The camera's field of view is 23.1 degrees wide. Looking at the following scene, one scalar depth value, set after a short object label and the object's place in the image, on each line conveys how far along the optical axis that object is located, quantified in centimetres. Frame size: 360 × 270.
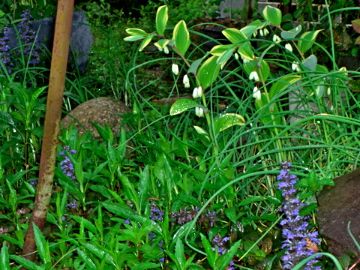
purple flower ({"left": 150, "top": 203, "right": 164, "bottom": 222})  309
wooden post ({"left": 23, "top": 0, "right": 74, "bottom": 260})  268
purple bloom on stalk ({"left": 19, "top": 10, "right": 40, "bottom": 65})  582
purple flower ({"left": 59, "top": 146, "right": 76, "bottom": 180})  346
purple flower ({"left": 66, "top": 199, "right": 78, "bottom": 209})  338
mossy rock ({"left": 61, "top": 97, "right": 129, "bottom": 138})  480
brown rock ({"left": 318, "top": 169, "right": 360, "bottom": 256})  271
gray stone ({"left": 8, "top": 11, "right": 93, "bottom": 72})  658
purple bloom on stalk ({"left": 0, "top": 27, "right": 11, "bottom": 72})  544
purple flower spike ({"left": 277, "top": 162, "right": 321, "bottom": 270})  253
